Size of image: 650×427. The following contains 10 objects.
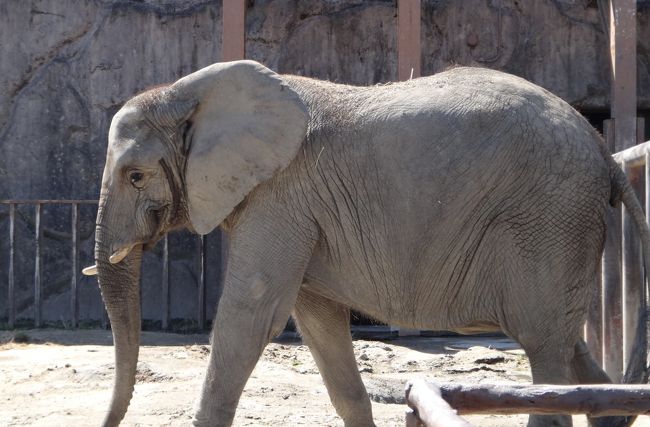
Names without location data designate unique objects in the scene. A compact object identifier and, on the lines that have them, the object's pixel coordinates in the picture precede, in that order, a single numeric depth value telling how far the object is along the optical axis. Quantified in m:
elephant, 9.30
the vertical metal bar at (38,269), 20.80
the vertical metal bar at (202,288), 20.44
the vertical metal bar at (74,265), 20.58
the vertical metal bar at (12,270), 20.78
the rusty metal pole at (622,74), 17.52
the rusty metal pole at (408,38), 18.01
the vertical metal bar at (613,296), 12.29
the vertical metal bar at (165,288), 20.44
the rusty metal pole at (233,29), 17.98
